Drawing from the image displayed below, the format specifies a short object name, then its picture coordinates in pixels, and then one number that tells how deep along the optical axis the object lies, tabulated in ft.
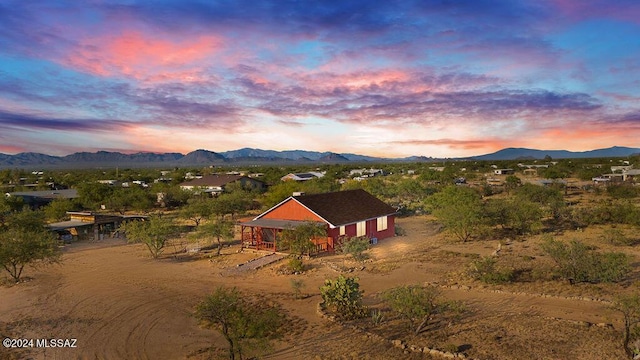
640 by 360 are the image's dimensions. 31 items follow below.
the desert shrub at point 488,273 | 73.97
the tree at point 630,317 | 46.78
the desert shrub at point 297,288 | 70.77
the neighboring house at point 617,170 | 311.52
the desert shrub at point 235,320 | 43.98
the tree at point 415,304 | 52.60
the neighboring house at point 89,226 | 134.41
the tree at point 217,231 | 104.99
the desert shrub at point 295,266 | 86.43
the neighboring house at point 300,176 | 301.22
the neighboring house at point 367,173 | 370.32
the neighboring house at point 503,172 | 391.38
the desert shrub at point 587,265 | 70.28
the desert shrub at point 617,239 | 99.96
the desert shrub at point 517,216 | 120.37
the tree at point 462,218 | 113.19
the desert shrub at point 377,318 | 57.47
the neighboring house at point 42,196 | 184.44
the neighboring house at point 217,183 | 242.17
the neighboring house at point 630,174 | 262.16
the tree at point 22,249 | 82.07
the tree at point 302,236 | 96.58
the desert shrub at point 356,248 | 90.84
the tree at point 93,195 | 192.69
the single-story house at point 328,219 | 105.40
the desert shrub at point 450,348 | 48.42
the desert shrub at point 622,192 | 184.34
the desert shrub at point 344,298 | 61.11
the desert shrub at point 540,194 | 163.32
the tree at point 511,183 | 226.93
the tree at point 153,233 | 104.42
